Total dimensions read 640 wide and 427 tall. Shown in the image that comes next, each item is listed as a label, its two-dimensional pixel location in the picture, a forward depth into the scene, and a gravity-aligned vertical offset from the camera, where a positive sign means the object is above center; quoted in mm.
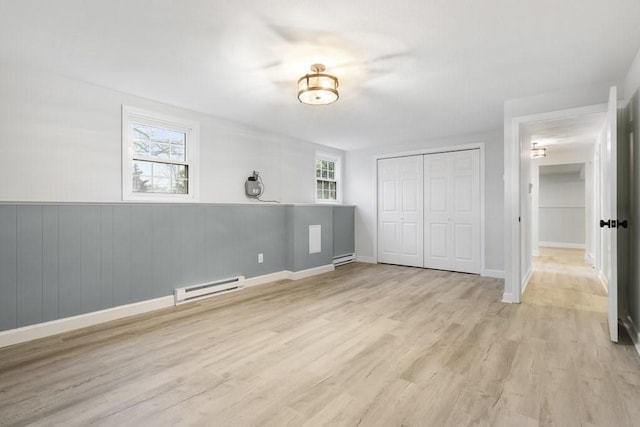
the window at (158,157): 3533 +690
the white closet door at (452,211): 5387 +39
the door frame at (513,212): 3754 +13
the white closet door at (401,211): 6004 +44
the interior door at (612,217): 2557 -33
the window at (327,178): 6449 +749
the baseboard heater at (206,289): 3730 -964
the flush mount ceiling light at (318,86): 2830 +1162
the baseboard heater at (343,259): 6242 -942
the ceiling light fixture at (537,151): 6406 +1275
